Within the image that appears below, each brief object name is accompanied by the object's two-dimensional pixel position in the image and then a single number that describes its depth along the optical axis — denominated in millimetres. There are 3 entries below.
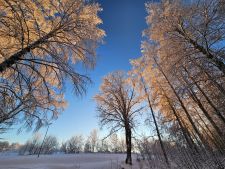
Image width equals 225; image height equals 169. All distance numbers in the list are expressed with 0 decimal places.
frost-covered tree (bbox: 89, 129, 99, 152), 69375
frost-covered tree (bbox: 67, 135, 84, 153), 75812
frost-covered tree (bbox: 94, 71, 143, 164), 12781
